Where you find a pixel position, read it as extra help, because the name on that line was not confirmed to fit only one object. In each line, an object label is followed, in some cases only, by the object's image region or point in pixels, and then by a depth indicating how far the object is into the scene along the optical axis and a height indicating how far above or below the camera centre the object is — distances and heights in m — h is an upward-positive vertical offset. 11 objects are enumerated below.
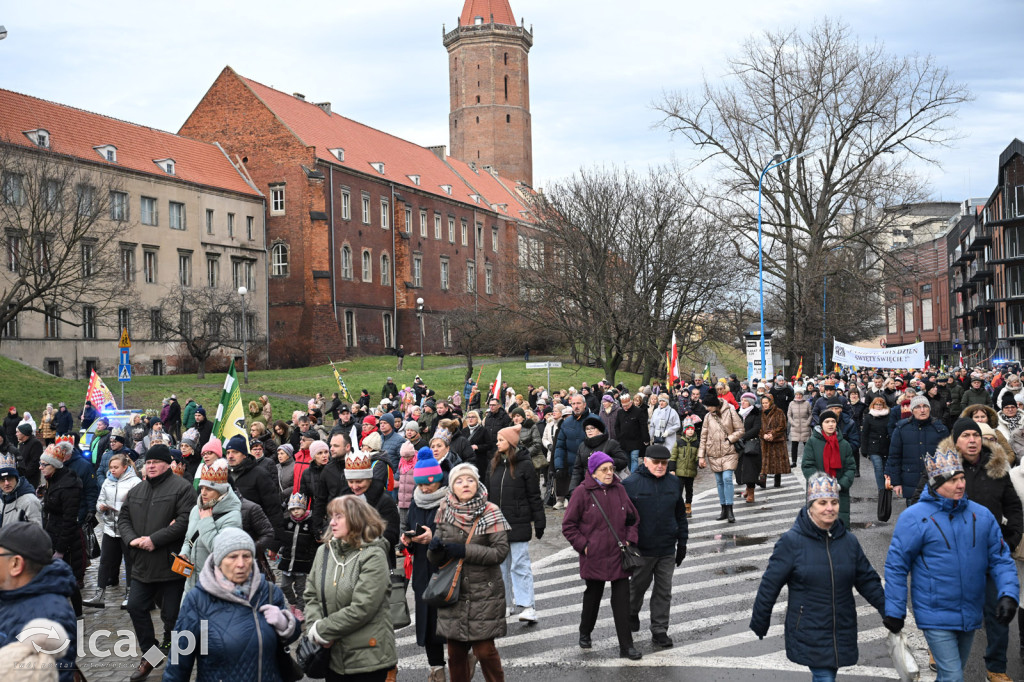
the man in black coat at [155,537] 7.88 -1.41
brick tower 98.31 +27.43
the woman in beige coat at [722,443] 14.62 -1.42
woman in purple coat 7.99 -1.50
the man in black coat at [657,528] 8.45 -1.54
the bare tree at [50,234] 38.69 +5.63
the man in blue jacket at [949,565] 6.02 -1.36
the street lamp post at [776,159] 37.84 +8.25
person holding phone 7.51 -1.45
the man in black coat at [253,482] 9.49 -1.18
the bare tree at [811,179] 40.38 +7.28
